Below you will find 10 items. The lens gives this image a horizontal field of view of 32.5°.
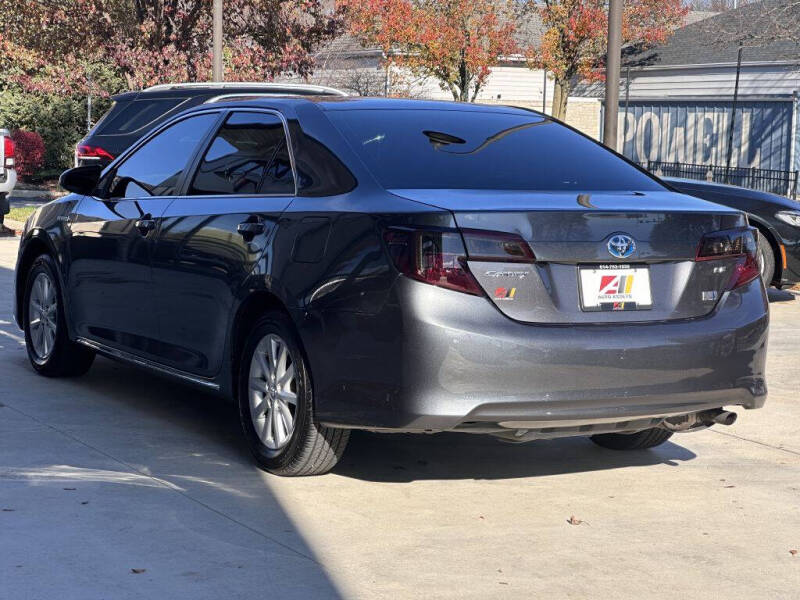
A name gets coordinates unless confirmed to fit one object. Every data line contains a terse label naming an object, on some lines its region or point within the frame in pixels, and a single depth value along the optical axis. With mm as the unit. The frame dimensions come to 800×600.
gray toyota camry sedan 5285
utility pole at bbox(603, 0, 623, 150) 14562
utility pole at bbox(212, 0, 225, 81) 23266
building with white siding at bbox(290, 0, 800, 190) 31031
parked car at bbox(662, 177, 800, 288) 12656
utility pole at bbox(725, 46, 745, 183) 30520
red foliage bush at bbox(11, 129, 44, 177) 31266
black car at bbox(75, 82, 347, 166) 14211
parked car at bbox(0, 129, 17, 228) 18520
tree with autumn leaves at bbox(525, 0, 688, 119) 36719
